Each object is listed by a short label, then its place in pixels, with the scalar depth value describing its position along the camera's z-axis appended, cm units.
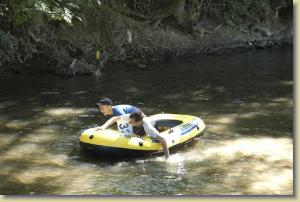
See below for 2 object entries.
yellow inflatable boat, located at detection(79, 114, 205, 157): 1453
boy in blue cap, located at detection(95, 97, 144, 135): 1492
